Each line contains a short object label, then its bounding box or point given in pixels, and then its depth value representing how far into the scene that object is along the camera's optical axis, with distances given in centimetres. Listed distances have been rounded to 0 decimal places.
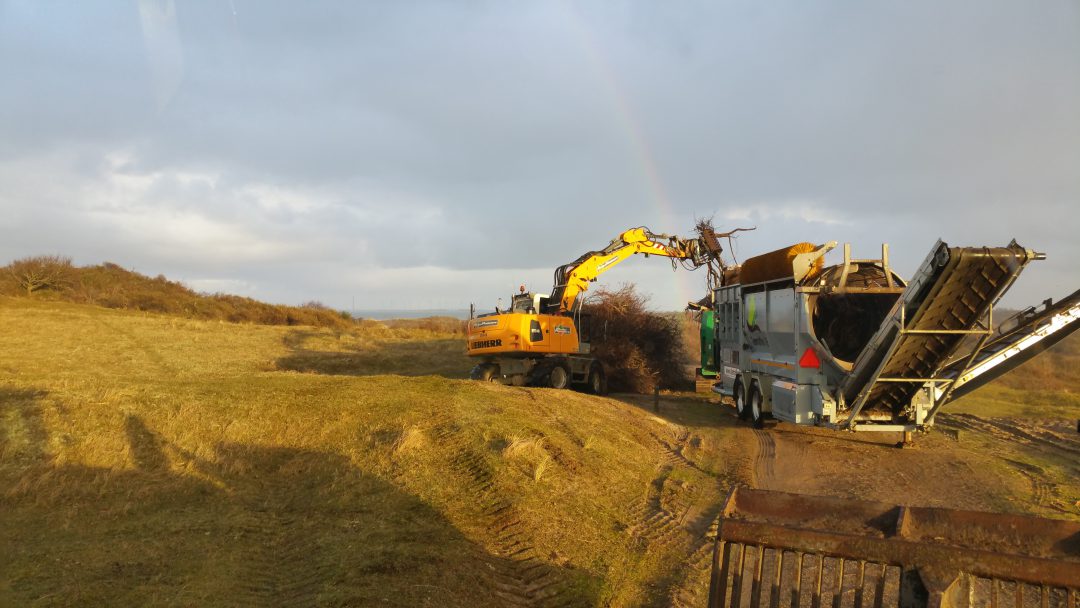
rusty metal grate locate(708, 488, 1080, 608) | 337
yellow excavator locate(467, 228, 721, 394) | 1736
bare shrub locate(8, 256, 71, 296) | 4372
